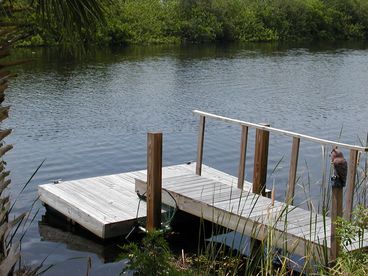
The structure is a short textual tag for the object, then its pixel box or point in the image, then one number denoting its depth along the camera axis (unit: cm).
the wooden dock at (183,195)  781
